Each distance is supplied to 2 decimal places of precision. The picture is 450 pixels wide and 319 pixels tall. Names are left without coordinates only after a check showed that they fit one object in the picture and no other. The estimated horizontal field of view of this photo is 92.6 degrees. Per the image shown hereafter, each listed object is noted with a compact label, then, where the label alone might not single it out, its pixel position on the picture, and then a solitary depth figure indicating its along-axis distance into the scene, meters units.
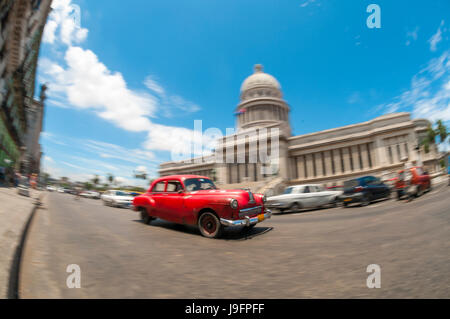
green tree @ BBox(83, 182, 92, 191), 77.47
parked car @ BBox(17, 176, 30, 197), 13.38
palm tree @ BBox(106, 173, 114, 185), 85.47
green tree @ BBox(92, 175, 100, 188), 85.50
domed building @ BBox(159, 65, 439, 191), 39.09
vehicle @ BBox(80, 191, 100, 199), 32.72
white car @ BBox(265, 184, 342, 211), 11.58
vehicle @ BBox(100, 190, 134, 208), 15.84
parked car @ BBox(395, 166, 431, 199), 10.44
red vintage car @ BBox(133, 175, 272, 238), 4.93
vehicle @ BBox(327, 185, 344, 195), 13.90
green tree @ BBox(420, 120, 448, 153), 37.81
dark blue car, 10.75
